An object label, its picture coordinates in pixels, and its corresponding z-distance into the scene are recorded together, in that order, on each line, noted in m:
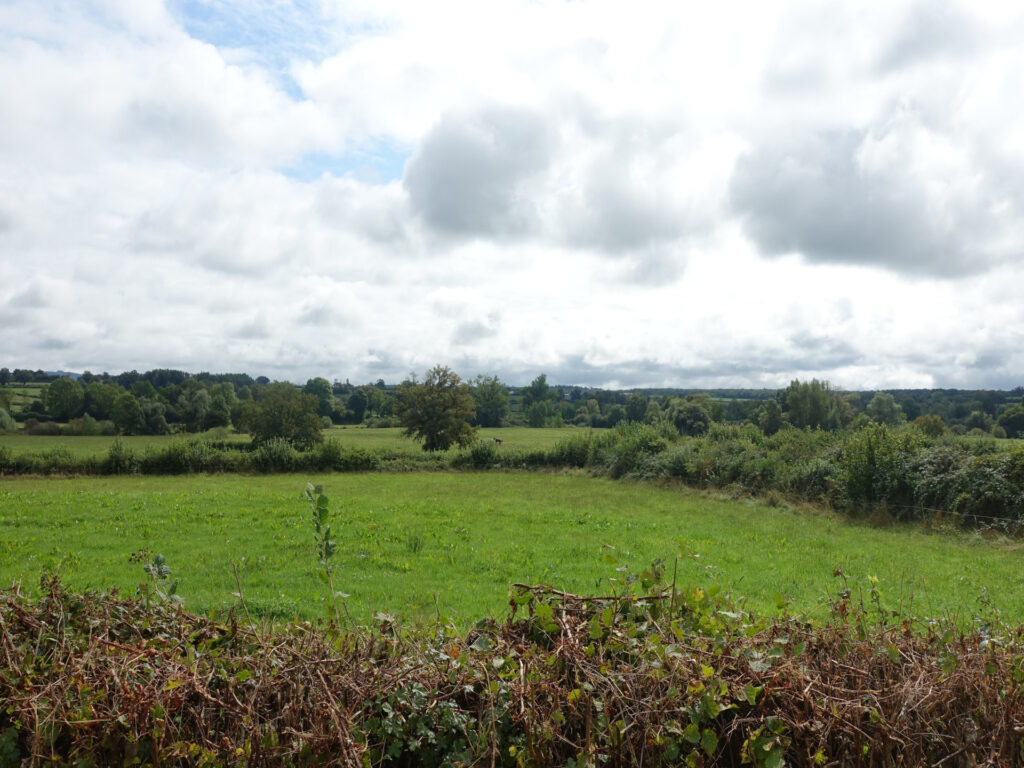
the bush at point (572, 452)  35.19
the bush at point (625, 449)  30.14
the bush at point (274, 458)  35.03
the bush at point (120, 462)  32.41
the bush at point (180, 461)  33.03
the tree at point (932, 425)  25.09
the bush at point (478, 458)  37.00
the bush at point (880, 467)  18.39
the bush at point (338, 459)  35.94
